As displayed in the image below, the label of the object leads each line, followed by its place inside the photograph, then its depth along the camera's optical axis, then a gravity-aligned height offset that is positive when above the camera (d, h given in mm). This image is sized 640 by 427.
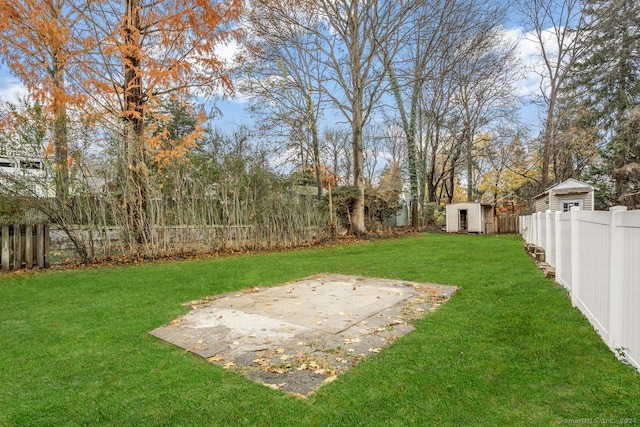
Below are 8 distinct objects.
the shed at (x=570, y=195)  13484 +535
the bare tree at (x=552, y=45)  17625 +8326
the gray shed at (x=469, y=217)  18719 -359
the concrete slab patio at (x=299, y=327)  2582 -1107
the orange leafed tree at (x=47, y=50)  7172 +3962
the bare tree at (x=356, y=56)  13250 +6146
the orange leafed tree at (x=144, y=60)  8078 +3735
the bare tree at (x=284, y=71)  13445 +5848
